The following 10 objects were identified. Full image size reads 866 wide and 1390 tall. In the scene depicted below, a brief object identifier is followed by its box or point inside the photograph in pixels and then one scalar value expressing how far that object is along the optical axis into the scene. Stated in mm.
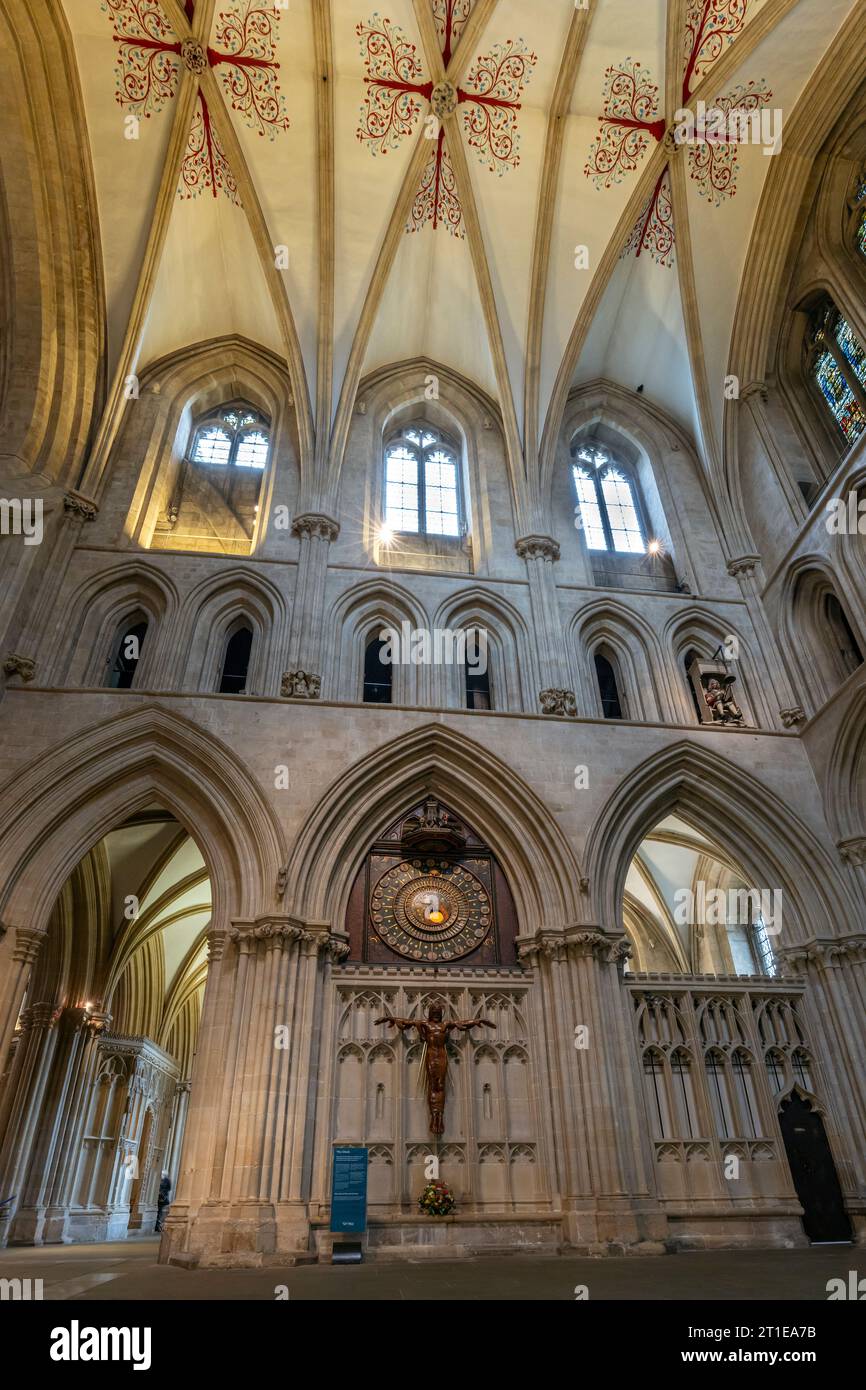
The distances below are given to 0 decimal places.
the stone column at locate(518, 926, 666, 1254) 8242
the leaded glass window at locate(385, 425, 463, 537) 14906
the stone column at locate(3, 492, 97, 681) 10750
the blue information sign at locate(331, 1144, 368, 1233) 7766
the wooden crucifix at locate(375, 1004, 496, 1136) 8938
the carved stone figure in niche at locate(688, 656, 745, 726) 12406
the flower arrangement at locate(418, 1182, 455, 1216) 8391
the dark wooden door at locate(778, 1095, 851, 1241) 8938
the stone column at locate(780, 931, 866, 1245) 9156
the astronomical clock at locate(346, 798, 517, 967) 10148
